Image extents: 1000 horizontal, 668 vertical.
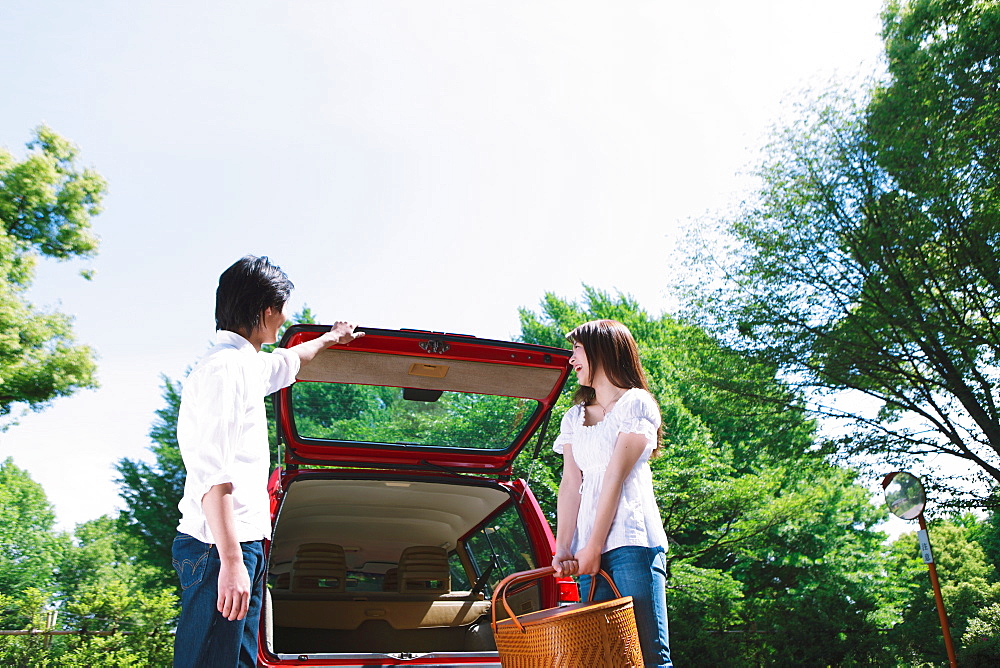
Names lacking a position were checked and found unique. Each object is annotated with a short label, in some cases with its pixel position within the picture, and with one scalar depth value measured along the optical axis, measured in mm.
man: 1896
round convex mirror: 9955
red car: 3514
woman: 2322
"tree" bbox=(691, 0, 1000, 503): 11180
